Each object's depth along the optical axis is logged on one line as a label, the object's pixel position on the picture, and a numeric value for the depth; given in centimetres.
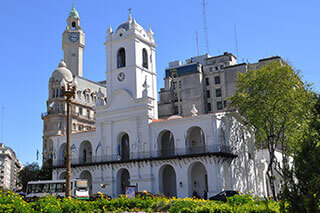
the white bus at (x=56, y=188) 3466
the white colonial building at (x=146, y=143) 3466
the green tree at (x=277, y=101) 3291
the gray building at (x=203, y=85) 5972
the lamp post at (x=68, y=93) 1840
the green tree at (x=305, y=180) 925
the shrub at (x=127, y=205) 1256
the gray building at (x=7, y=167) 11192
